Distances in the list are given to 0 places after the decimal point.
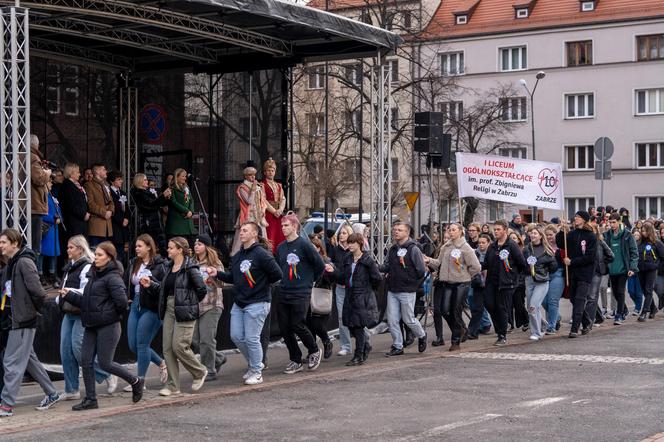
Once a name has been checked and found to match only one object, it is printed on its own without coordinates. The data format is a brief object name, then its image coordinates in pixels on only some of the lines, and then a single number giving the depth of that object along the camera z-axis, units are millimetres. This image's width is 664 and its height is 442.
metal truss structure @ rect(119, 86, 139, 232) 20234
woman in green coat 17953
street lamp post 25328
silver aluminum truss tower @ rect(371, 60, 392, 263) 18422
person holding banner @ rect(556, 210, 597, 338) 16719
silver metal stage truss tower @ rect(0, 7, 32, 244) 12516
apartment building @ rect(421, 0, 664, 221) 63844
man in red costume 18094
